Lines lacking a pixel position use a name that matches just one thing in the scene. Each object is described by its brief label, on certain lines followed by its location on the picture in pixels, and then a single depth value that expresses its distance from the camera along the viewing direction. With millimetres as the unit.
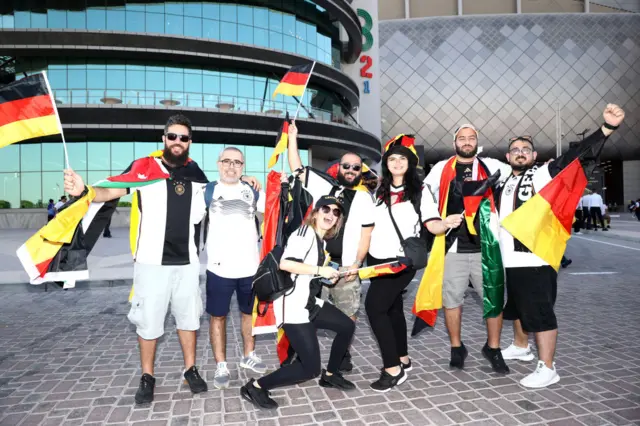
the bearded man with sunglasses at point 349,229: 3840
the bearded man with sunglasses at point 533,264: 3771
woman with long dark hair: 3816
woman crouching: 3416
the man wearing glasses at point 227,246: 4051
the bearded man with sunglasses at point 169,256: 3725
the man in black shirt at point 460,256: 4289
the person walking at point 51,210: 19553
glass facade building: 24547
